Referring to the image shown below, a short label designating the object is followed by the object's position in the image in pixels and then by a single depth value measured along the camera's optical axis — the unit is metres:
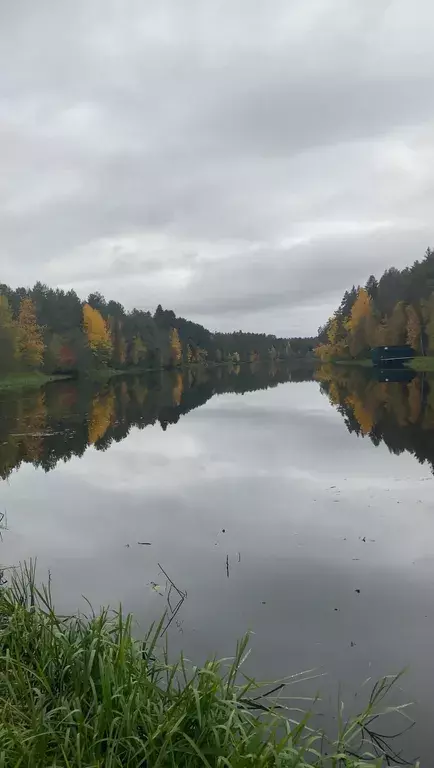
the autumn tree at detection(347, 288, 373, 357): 95.75
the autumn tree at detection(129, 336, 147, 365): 120.75
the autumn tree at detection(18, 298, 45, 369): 69.06
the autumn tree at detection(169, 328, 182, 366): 144.25
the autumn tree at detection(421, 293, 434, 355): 71.81
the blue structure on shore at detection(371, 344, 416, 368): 86.89
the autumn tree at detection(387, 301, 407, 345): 85.44
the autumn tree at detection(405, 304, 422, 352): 80.31
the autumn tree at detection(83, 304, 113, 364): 95.44
